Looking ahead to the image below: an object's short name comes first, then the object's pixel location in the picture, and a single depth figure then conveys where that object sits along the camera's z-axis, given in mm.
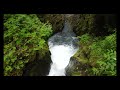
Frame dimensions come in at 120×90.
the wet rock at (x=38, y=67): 2408
